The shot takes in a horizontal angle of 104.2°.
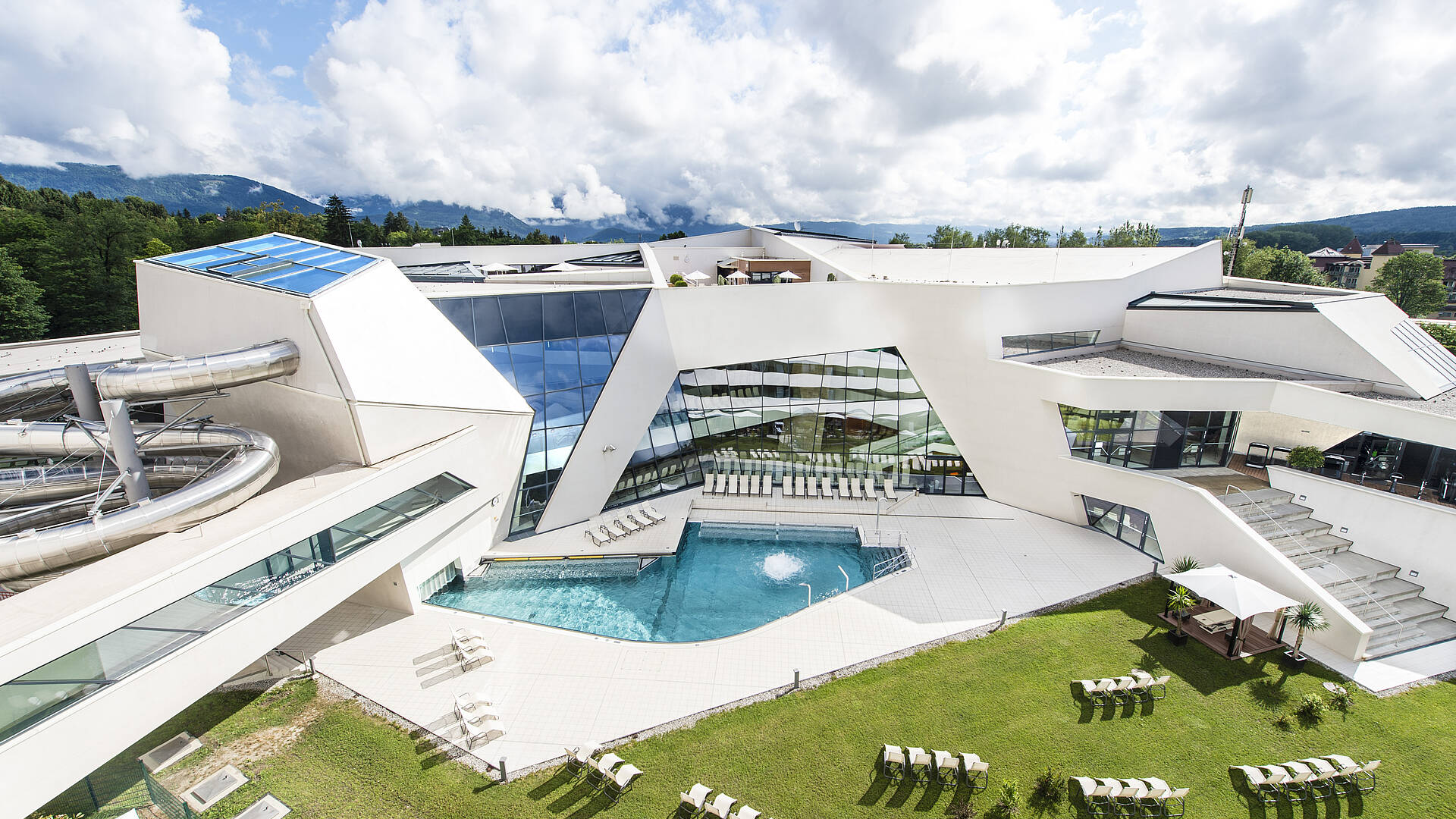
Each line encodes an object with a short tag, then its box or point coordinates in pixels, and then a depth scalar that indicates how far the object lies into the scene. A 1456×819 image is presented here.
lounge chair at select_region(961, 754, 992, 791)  10.07
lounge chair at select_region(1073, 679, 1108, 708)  11.88
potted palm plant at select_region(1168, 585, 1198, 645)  13.68
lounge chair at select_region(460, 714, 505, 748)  10.89
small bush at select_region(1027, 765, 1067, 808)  9.77
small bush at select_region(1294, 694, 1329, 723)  11.48
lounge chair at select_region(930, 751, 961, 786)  10.14
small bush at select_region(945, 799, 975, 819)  9.41
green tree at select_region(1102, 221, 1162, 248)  85.74
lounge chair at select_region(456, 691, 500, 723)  11.12
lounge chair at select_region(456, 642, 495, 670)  12.86
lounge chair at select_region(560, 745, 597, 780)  10.22
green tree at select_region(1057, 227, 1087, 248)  99.68
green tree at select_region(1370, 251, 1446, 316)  53.81
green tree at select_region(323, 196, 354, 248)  64.25
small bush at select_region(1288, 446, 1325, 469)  16.69
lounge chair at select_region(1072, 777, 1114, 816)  9.63
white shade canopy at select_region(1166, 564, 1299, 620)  12.64
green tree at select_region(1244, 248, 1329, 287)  60.97
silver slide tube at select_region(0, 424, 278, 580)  9.36
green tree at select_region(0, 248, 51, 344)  31.22
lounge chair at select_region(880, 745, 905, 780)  10.19
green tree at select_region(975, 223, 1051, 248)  97.12
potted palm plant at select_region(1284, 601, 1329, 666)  12.80
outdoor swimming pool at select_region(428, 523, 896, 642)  15.27
